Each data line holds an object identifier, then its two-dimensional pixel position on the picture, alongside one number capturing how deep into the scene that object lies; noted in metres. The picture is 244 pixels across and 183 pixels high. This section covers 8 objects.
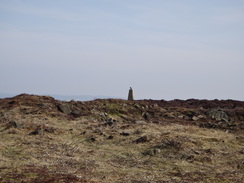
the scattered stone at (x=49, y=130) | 21.71
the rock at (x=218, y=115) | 33.38
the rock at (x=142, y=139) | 19.48
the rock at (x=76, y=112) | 30.38
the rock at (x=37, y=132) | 20.77
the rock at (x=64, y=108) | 30.34
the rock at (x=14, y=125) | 21.93
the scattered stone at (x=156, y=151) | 17.47
